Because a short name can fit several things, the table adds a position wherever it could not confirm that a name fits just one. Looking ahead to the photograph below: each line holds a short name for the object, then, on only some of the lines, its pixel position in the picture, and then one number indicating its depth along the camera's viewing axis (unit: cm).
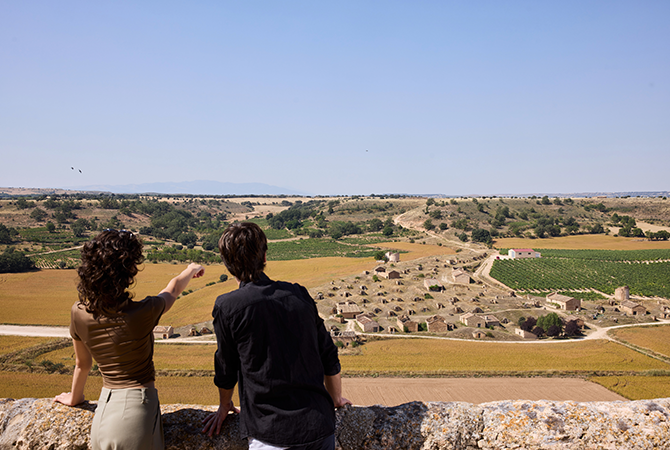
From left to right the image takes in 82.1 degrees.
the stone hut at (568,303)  4397
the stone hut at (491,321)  3903
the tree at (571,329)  3706
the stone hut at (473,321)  3878
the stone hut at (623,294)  4809
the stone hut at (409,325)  3775
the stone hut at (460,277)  5503
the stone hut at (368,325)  3719
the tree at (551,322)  3709
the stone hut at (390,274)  5698
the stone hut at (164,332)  3525
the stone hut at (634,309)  4262
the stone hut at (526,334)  3662
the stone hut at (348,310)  4053
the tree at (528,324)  3740
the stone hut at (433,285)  5172
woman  254
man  241
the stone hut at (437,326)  3781
